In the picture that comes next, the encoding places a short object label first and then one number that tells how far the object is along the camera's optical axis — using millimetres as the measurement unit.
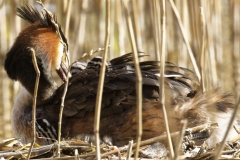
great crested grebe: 7961
